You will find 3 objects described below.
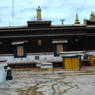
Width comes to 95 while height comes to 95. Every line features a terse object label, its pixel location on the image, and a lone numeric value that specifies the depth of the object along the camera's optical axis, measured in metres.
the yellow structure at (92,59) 21.58
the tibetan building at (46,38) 22.23
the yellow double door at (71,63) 19.56
